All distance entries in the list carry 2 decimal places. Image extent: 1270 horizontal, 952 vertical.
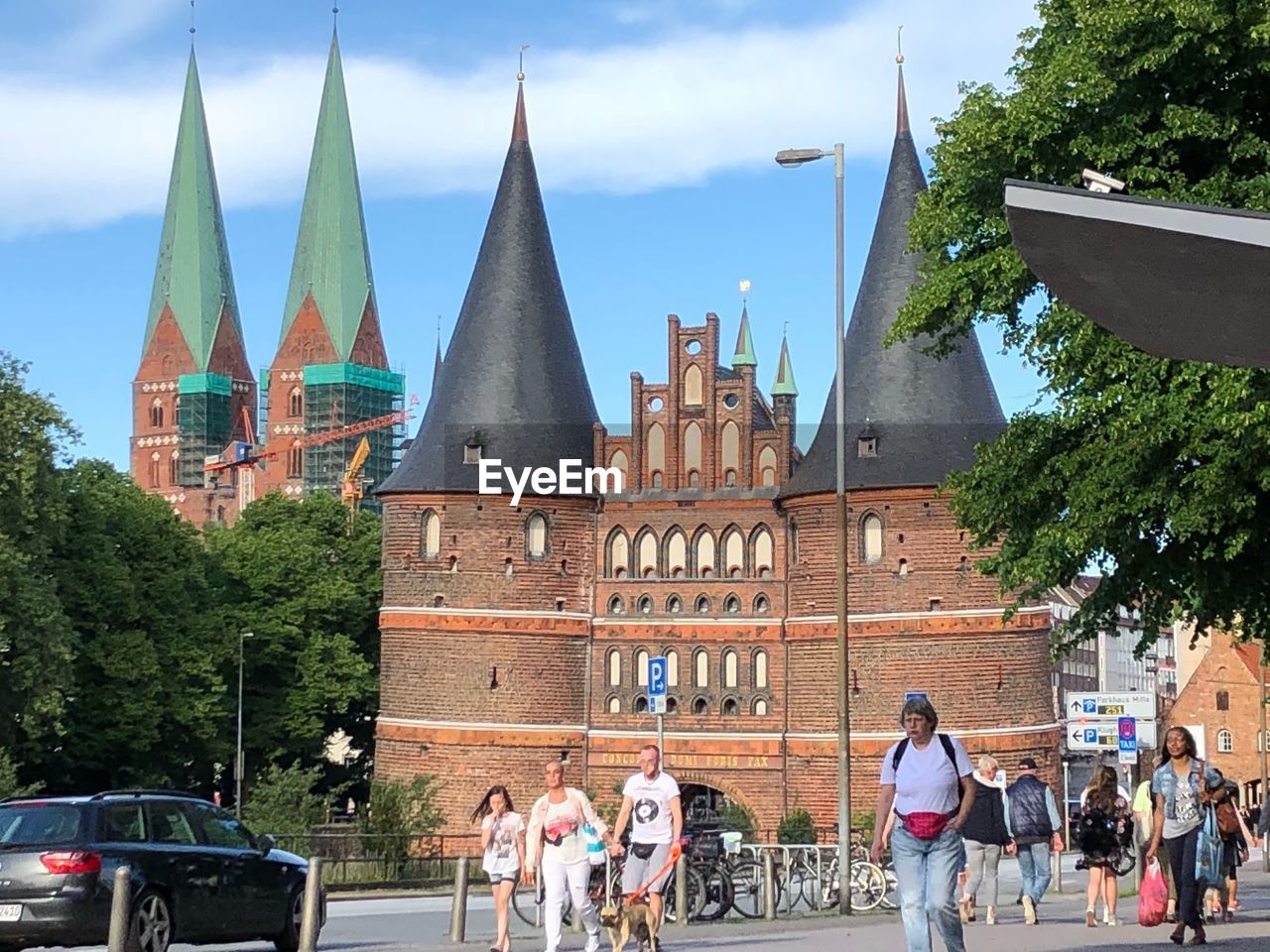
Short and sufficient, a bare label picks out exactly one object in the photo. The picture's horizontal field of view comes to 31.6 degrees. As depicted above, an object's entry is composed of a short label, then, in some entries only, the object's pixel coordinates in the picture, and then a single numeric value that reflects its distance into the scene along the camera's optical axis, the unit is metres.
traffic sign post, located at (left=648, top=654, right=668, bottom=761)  31.64
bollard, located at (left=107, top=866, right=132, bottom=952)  13.62
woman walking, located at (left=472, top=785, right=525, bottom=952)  16.47
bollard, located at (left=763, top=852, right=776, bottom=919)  21.95
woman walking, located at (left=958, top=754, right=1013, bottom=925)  18.67
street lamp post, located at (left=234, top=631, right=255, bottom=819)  58.56
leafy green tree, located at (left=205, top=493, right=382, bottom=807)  62.72
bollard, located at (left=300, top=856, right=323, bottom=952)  15.60
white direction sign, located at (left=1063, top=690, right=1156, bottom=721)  31.00
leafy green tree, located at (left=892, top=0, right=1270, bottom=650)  21.31
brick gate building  51.69
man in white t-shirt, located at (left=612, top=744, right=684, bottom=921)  15.08
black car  14.88
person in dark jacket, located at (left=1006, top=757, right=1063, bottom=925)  19.91
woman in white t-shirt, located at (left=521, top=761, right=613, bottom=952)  15.21
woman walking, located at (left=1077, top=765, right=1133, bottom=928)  19.14
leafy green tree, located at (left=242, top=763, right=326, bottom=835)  37.59
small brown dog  15.06
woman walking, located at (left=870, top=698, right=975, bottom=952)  11.75
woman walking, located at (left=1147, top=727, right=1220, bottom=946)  15.47
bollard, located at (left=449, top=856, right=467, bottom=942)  17.75
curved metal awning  7.36
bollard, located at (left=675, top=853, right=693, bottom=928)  20.75
